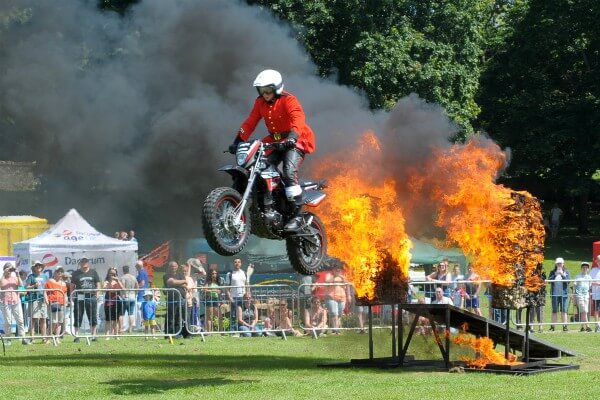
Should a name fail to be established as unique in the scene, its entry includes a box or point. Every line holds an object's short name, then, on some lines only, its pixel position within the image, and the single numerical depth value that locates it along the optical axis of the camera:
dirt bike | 15.02
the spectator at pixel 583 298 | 27.61
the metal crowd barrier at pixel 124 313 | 25.53
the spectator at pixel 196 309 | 26.14
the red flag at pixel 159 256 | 38.55
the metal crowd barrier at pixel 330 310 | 26.16
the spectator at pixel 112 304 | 25.55
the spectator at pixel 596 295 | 27.61
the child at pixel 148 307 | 25.80
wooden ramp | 20.00
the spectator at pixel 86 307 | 25.45
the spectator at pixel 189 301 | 25.95
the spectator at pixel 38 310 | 25.11
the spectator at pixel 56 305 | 25.22
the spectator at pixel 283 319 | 26.47
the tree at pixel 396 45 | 33.59
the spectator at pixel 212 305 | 26.20
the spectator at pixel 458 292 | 26.33
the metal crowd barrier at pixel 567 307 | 27.66
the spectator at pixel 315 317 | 26.31
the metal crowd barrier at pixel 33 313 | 25.14
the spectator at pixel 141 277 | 28.03
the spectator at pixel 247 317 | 26.44
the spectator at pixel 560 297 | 27.70
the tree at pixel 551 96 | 54.75
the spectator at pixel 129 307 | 25.80
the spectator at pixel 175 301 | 25.88
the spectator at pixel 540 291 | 19.77
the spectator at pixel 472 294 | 26.31
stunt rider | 15.79
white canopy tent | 30.11
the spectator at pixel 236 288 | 26.22
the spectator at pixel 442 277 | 26.34
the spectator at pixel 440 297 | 26.12
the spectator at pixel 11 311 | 25.14
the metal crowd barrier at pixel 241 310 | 26.22
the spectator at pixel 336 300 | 26.17
